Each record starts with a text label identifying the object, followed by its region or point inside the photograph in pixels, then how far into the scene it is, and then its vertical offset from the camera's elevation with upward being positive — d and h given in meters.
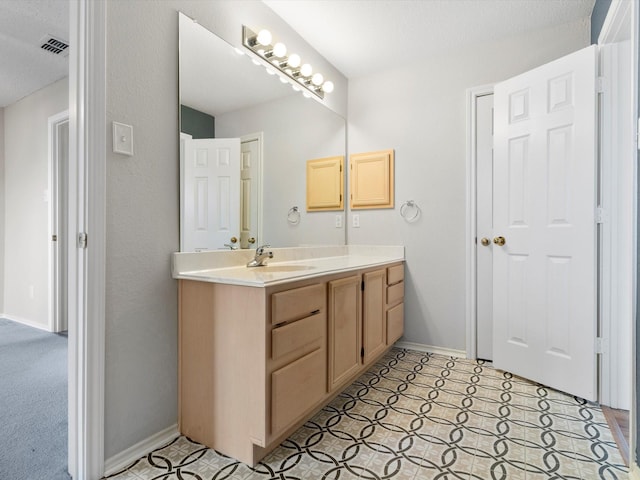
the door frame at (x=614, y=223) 1.85 +0.07
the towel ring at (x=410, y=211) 2.79 +0.20
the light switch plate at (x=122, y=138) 1.37 +0.38
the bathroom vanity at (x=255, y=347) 1.35 -0.47
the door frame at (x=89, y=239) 1.28 -0.01
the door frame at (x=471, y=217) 2.55 +0.14
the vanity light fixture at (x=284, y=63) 2.02 +1.11
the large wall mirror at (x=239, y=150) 1.67 +0.50
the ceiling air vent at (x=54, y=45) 2.50 +1.39
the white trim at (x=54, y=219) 3.25 +0.15
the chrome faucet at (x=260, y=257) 1.94 -0.12
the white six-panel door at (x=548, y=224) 1.96 +0.08
